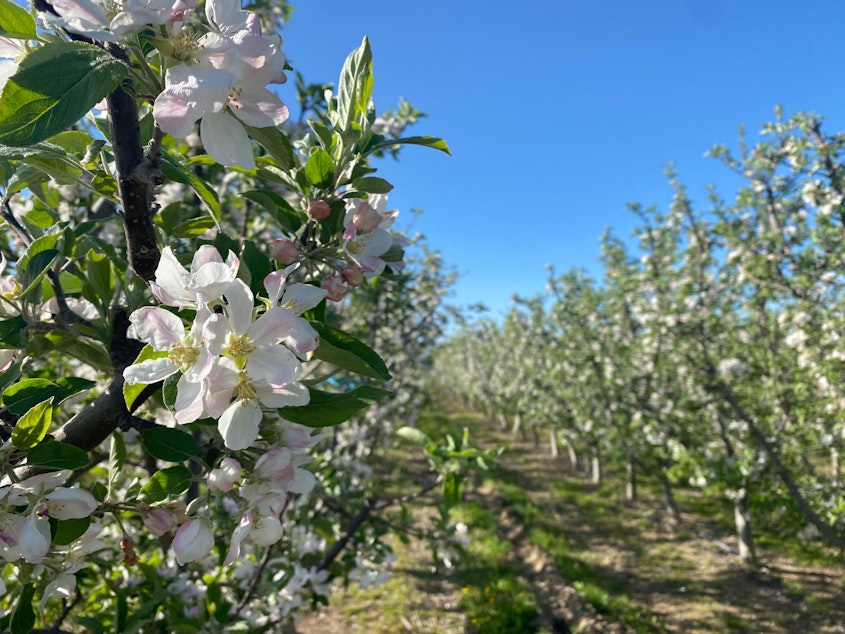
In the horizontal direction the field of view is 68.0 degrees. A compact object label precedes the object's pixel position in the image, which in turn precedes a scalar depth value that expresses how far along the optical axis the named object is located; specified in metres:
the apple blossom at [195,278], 0.28
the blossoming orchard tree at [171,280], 0.26
